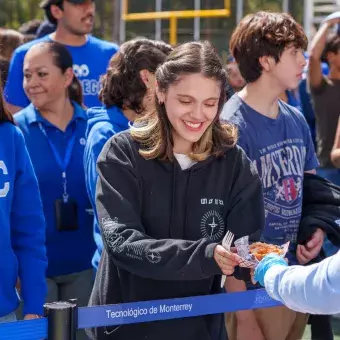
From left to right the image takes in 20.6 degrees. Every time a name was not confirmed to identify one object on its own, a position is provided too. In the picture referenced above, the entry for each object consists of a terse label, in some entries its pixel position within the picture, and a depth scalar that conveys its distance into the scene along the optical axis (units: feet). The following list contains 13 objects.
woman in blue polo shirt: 17.06
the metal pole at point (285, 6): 41.34
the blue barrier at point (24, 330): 10.99
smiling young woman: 11.61
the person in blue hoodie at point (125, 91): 14.93
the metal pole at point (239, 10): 40.91
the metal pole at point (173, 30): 42.04
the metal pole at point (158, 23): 43.24
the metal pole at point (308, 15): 39.99
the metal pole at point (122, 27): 45.58
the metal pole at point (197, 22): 42.24
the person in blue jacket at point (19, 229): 12.29
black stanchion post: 11.16
